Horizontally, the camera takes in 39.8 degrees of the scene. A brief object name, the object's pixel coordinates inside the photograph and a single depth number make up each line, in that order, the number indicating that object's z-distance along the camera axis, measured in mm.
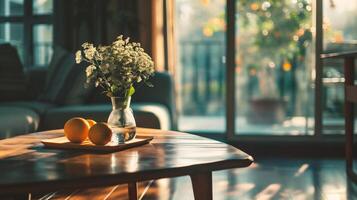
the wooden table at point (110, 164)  1484
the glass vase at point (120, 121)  2096
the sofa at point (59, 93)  3512
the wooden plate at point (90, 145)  1974
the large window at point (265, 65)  4773
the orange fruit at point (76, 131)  2092
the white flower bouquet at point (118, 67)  2039
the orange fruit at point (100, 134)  2002
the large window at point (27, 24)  5195
